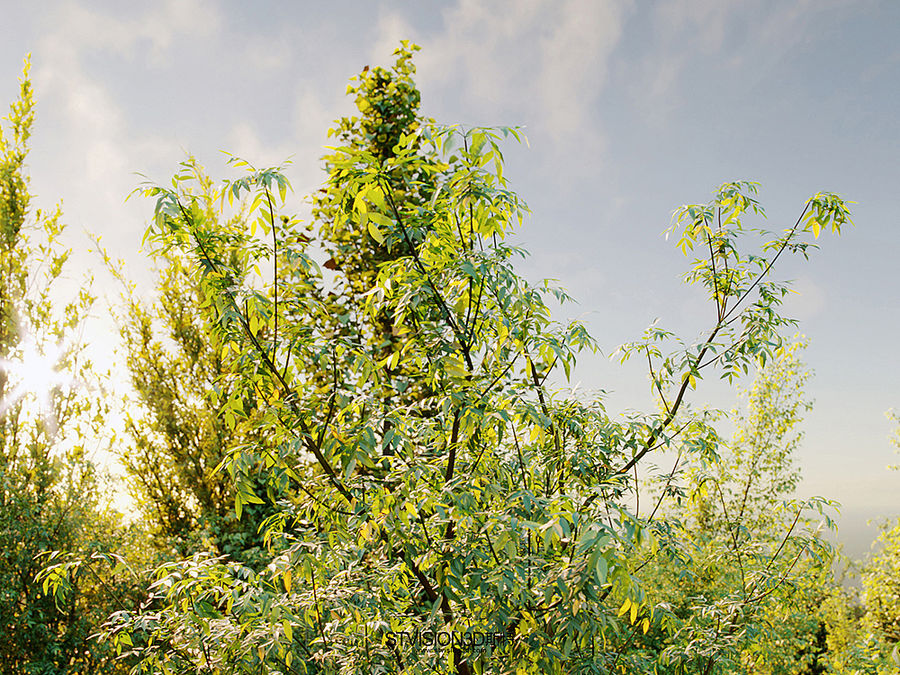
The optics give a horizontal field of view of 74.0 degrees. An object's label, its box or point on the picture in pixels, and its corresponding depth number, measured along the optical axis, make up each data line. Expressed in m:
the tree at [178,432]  6.42
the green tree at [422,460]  2.09
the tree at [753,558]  2.81
